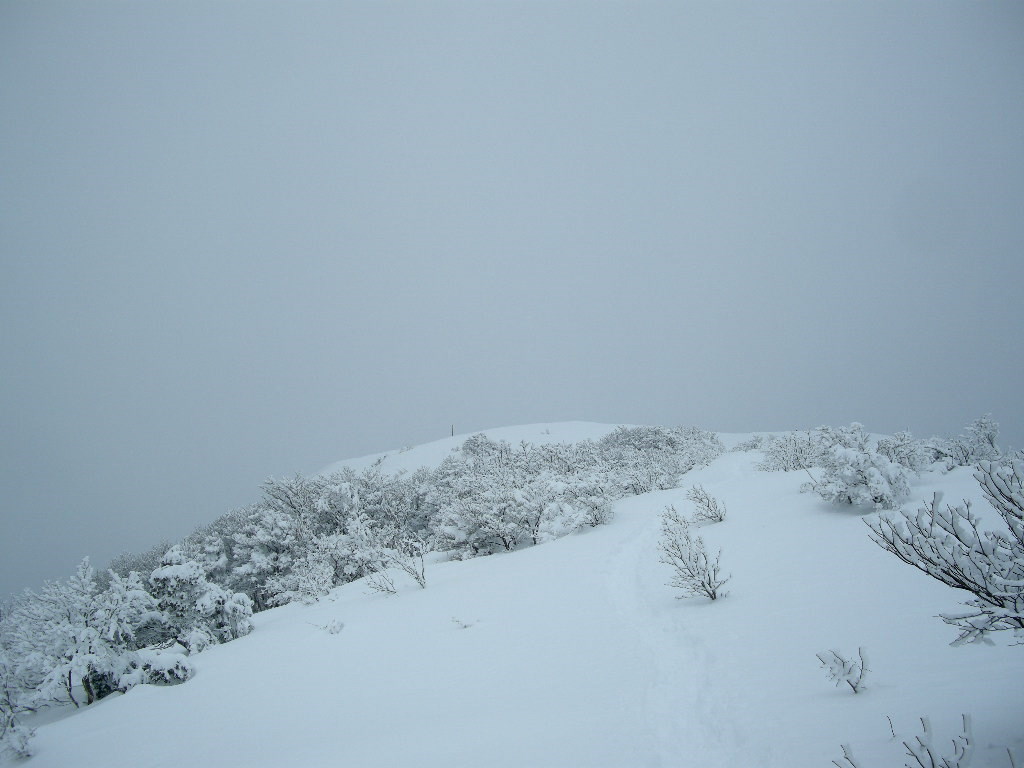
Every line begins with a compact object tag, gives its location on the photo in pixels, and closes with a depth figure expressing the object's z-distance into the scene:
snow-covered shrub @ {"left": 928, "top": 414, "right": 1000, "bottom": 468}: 15.64
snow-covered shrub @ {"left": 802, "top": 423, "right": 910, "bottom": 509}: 10.01
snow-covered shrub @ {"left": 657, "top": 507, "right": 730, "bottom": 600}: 7.29
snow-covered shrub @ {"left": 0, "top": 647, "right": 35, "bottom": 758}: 7.50
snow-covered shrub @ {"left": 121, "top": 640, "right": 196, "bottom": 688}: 10.02
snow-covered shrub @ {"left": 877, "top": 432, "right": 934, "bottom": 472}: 12.75
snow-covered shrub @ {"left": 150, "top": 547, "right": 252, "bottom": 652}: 13.52
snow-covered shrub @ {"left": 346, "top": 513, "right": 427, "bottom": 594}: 12.50
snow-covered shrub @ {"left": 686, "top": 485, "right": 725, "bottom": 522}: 12.51
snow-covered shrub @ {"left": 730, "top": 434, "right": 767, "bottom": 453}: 36.16
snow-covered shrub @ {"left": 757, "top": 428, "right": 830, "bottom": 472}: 19.36
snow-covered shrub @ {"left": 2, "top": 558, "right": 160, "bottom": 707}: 10.57
